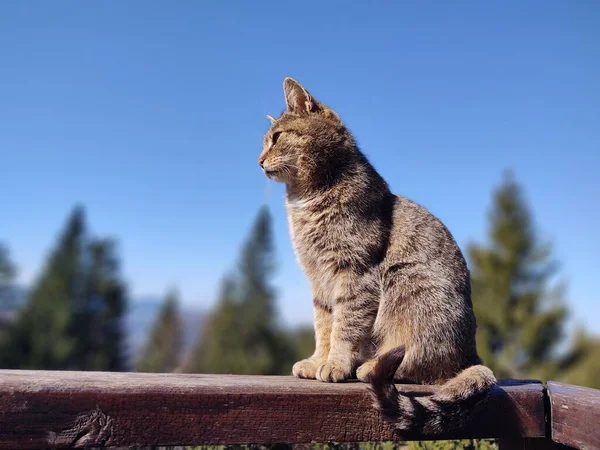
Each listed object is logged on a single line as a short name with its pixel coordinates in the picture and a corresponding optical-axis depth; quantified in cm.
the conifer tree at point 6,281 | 2106
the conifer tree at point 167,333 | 2699
